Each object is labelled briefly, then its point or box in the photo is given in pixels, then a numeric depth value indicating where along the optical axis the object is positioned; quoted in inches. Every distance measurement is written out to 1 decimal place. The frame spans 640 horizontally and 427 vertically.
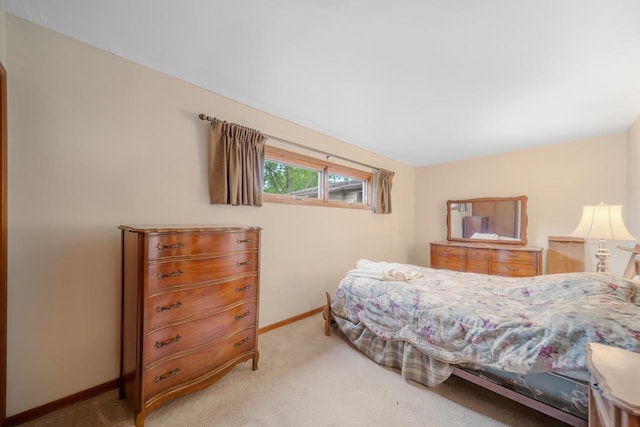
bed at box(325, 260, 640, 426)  48.5
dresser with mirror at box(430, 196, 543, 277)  134.2
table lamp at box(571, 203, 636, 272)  79.7
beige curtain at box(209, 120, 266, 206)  85.2
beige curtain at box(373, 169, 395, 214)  153.3
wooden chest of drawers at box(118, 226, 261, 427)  53.2
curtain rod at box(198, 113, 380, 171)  82.0
